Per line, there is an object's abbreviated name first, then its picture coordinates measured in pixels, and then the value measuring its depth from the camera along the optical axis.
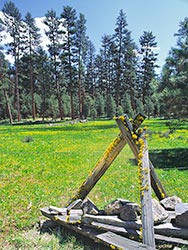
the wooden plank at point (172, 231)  3.83
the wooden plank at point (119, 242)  3.54
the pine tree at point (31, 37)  46.31
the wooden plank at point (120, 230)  3.92
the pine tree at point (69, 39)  44.78
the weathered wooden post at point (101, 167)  4.64
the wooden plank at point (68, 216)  4.41
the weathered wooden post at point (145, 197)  3.53
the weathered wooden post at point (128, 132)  4.28
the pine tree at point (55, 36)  46.56
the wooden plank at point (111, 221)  3.99
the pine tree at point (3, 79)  44.16
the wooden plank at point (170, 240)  3.70
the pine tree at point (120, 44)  48.25
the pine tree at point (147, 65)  57.44
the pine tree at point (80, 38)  47.16
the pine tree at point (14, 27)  41.72
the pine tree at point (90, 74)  71.25
